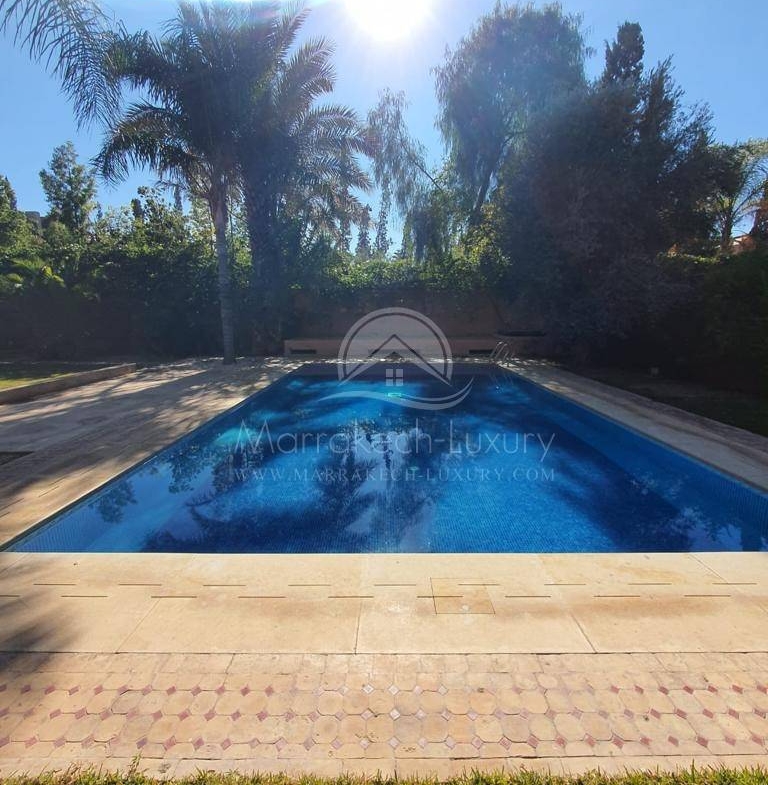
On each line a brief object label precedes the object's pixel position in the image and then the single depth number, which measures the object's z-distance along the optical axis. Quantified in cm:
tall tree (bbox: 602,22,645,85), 1842
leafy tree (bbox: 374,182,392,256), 1845
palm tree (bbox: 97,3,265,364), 1118
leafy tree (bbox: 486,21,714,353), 1097
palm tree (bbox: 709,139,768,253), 1156
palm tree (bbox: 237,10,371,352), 1238
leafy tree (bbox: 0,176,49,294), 1502
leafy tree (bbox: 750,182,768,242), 1452
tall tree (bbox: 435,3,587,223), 1612
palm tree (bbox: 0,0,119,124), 643
